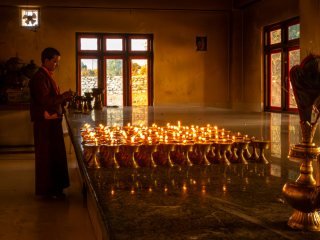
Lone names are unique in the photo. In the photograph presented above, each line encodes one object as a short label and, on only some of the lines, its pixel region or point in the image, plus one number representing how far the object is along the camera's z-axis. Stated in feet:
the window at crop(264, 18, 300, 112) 37.96
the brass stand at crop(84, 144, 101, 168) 8.18
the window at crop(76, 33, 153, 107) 44.29
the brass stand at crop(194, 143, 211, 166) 8.48
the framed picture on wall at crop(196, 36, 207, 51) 45.93
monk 13.11
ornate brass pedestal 4.40
